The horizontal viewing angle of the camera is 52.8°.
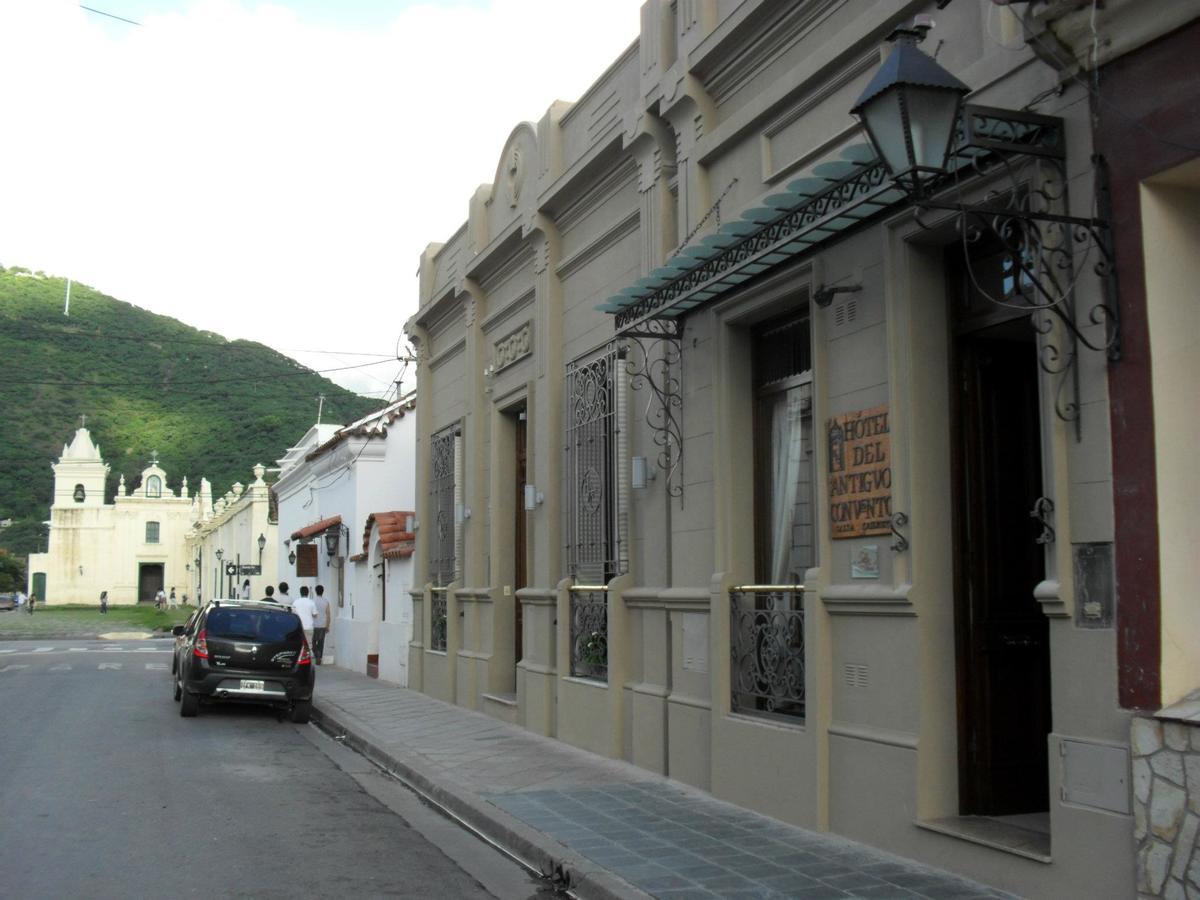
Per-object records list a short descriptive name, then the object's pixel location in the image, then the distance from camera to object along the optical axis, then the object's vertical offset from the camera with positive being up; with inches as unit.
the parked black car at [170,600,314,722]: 605.6 -42.3
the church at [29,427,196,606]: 3686.0 +120.6
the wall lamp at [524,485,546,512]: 546.7 +35.0
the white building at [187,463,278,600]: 2100.1 +65.1
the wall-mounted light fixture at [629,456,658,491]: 430.3 +36.6
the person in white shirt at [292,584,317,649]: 941.8 -27.2
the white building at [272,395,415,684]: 852.6 +32.0
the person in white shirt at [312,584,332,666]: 968.9 -41.6
